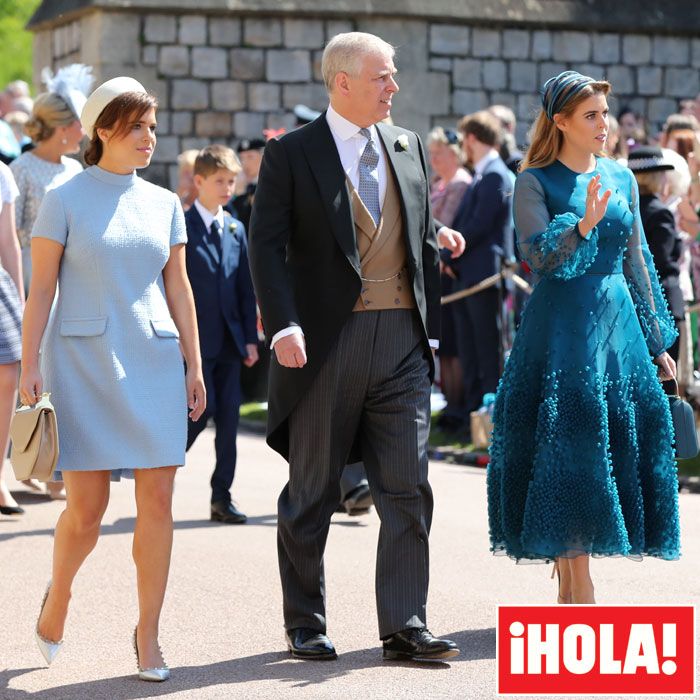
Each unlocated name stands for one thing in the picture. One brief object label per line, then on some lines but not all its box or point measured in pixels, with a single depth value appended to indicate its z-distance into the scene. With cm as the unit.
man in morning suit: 851
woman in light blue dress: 830
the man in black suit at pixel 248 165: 1944
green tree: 7213
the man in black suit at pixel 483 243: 1795
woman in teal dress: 868
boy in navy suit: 1321
